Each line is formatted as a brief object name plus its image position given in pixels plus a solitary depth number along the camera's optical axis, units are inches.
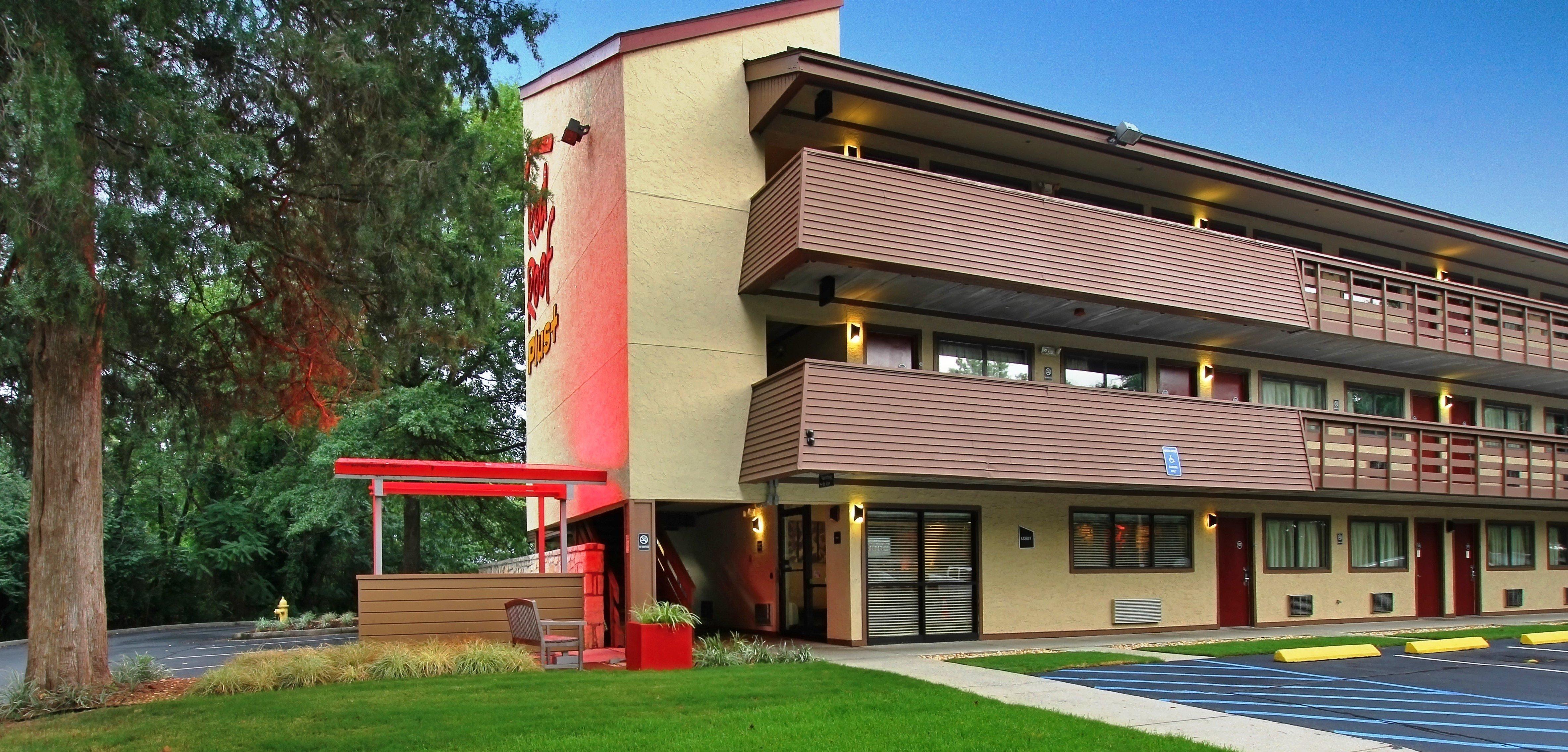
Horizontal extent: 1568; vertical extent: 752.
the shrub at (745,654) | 546.3
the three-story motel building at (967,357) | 644.1
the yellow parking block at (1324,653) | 584.7
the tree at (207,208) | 380.2
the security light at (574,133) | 760.3
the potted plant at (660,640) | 534.9
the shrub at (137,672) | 476.1
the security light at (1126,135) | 715.4
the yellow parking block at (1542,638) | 687.1
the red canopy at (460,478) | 601.6
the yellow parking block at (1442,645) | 625.3
